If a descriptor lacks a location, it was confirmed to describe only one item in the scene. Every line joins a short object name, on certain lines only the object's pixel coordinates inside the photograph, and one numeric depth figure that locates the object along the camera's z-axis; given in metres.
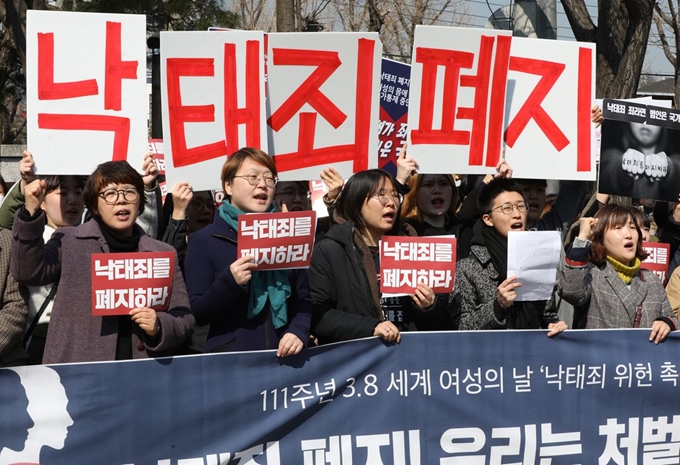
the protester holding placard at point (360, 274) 4.29
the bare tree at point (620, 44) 9.76
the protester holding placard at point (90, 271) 3.74
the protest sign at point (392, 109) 7.46
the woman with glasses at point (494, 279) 4.55
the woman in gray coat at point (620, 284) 4.91
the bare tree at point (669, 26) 17.69
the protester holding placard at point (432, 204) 5.42
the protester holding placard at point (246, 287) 4.07
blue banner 3.86
